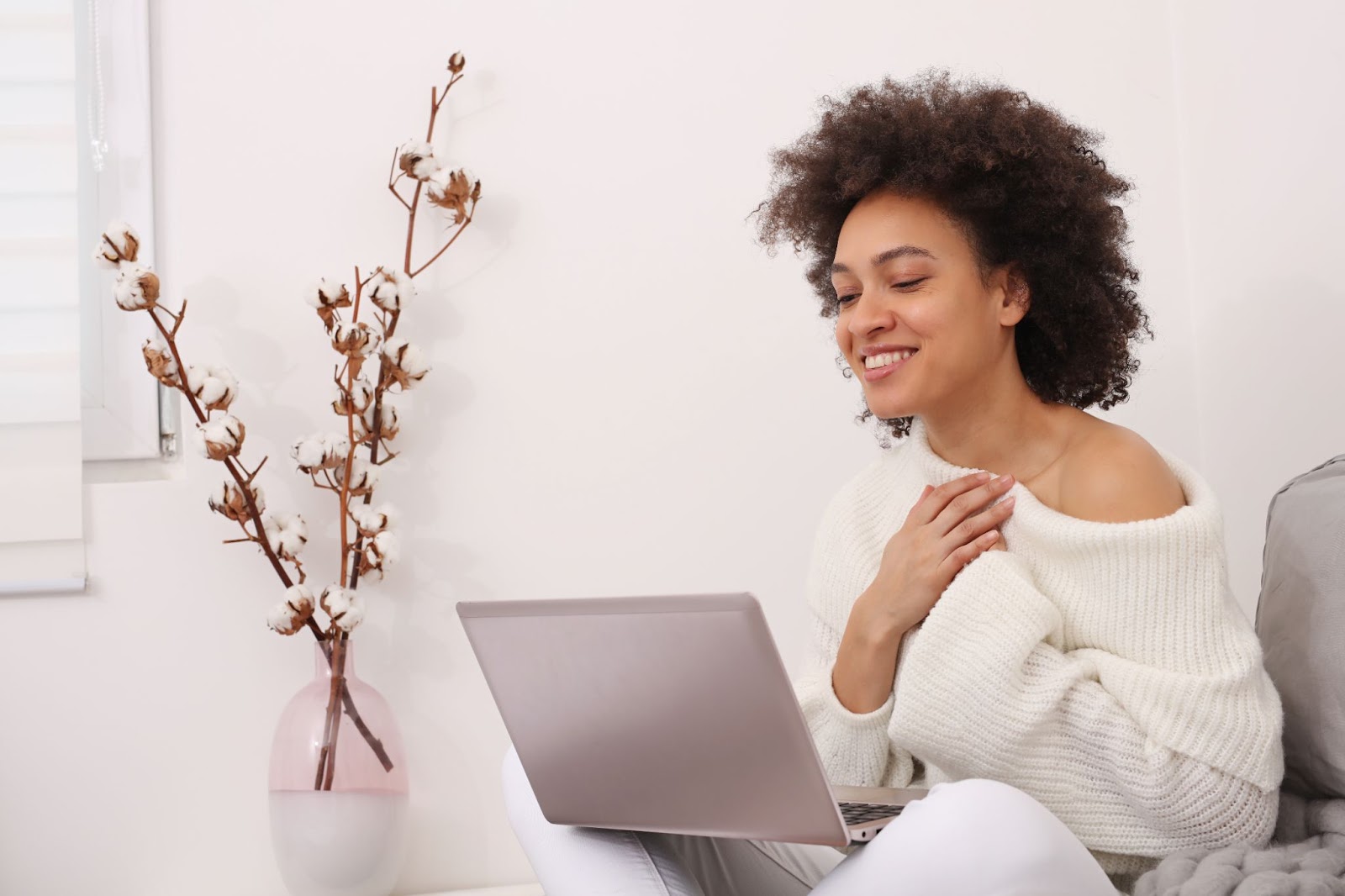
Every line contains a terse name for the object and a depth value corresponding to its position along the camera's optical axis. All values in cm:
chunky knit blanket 102
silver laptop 94
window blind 191
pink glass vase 176
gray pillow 124
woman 119
